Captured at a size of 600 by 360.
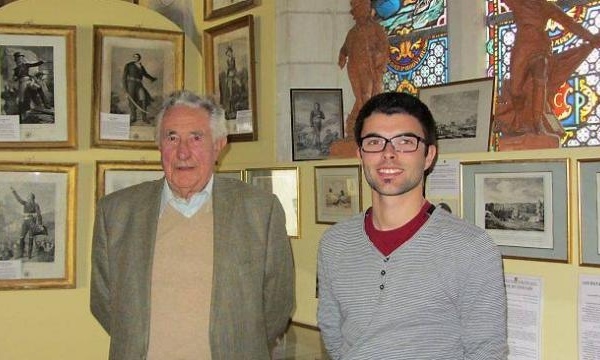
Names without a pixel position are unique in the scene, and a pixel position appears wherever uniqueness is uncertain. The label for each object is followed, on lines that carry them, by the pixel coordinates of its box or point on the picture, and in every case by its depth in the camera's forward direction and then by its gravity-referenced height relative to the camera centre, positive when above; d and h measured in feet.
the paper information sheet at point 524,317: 7.54 -1.41
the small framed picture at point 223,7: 12.75 +3.30
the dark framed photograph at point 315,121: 12.01 +1.10
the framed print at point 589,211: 7.10 -0.27
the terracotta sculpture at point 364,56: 10.78 +1.98
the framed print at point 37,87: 10.73 +1.55
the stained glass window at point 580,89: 9.67 +1.34
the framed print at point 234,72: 12.62 +2.09
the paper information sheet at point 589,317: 6.99 -1.31
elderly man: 7.04 -0.67
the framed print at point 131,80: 11.28 +1.76
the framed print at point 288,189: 11.51 -0.04
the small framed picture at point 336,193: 10.41 -0.10
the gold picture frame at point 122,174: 11.14 +0.22
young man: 5.21 -0.61
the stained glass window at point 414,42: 11.73 +2.43
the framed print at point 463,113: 8.76 +0.92
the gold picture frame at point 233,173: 12.69 +0.25
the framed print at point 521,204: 7.46 -0.21
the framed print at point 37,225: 10.72 -0.56
